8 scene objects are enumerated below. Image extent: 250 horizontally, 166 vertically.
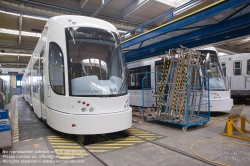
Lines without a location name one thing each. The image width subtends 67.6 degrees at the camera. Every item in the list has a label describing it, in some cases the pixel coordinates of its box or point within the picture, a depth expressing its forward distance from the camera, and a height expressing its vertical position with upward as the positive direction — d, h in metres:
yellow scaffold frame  4.79 -1.23
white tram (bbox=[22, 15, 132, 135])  4.23 +0.18
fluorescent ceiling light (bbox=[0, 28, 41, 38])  11.95 +3.50
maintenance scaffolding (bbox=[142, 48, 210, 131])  5.91 -0.12
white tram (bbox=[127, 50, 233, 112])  7.64 +0.05
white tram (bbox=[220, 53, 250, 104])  11.08 +0.61
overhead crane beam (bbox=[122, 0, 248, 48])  4.64 +1.94
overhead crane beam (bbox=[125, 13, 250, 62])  5.43 +1.65
